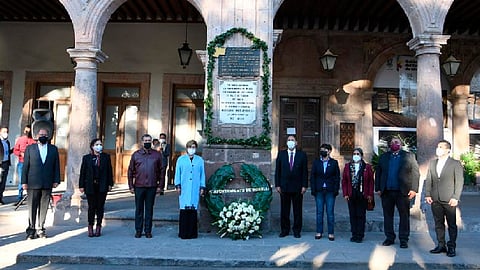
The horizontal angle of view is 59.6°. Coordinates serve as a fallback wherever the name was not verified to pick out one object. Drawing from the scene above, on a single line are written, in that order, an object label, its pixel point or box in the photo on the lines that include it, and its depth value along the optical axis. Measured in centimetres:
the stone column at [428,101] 770
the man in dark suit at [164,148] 1038
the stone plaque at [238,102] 759
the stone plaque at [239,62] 765
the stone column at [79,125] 769
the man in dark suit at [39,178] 652
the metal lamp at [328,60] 1120
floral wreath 695
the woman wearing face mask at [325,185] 686
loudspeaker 786
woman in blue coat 678
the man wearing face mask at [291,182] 695
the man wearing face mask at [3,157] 888
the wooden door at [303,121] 1214
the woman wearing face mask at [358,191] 667
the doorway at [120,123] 1245
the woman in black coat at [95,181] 673
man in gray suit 585
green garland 749
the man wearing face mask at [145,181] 682
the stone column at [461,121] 1230
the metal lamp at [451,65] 1129
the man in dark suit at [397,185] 639
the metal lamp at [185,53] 1147
